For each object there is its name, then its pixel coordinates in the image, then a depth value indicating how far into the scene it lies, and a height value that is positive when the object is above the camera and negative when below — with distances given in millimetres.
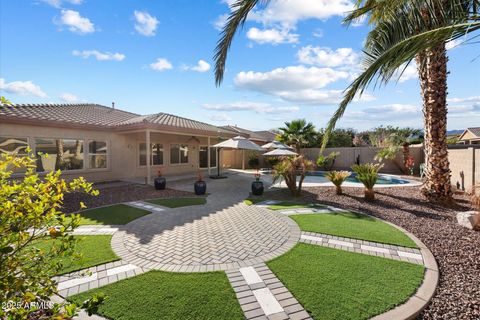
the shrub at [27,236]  1889 -686
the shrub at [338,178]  11328 -1007
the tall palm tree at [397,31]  3969 +2389
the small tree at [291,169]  11492 -588
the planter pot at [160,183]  13047 -1405
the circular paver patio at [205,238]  5016 -2108
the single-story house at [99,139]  12422 +1175
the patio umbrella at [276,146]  18156 +852
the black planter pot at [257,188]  11836 -1535
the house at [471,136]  34359 +3048
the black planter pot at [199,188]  12188 -1572
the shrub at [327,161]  23172 -421
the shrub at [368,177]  10102 -863
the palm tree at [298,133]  23714 +2362
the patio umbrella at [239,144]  16156 +872
